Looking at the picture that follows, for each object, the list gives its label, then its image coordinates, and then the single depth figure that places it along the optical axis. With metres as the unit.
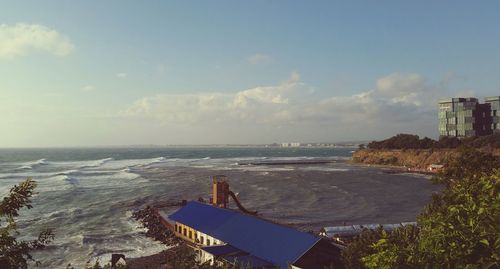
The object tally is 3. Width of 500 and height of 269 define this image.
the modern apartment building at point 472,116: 145.50
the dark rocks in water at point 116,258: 32.34
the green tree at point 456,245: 9.93
